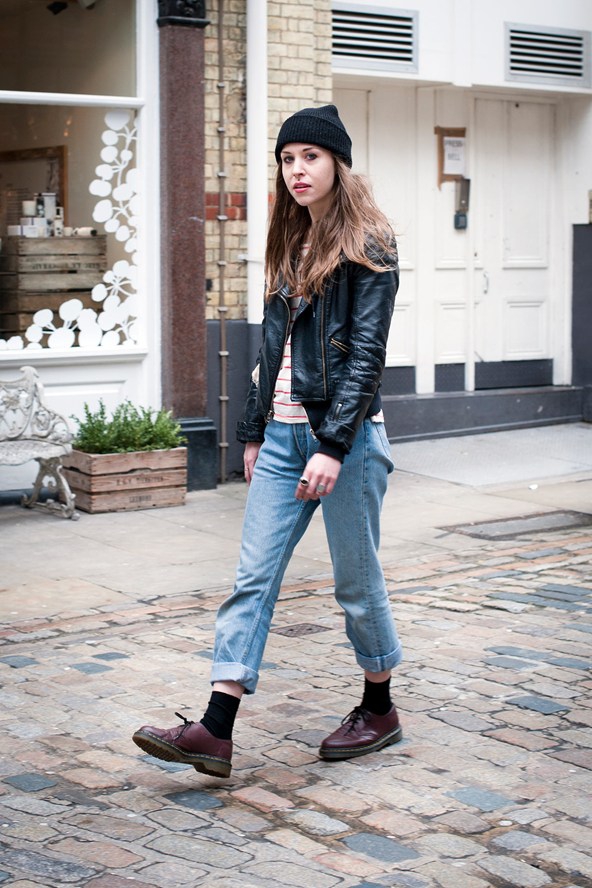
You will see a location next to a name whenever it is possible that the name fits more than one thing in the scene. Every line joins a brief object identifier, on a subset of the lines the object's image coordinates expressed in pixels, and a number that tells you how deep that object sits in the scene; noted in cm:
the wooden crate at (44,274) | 955
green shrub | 910
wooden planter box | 899
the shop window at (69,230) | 958
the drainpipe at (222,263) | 991
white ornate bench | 875
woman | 431
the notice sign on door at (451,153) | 1207
